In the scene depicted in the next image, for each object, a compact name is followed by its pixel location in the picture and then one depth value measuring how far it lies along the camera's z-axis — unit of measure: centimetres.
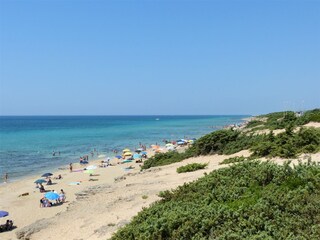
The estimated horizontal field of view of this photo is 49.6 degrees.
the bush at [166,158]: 2508
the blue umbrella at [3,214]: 1697
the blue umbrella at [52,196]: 2016
